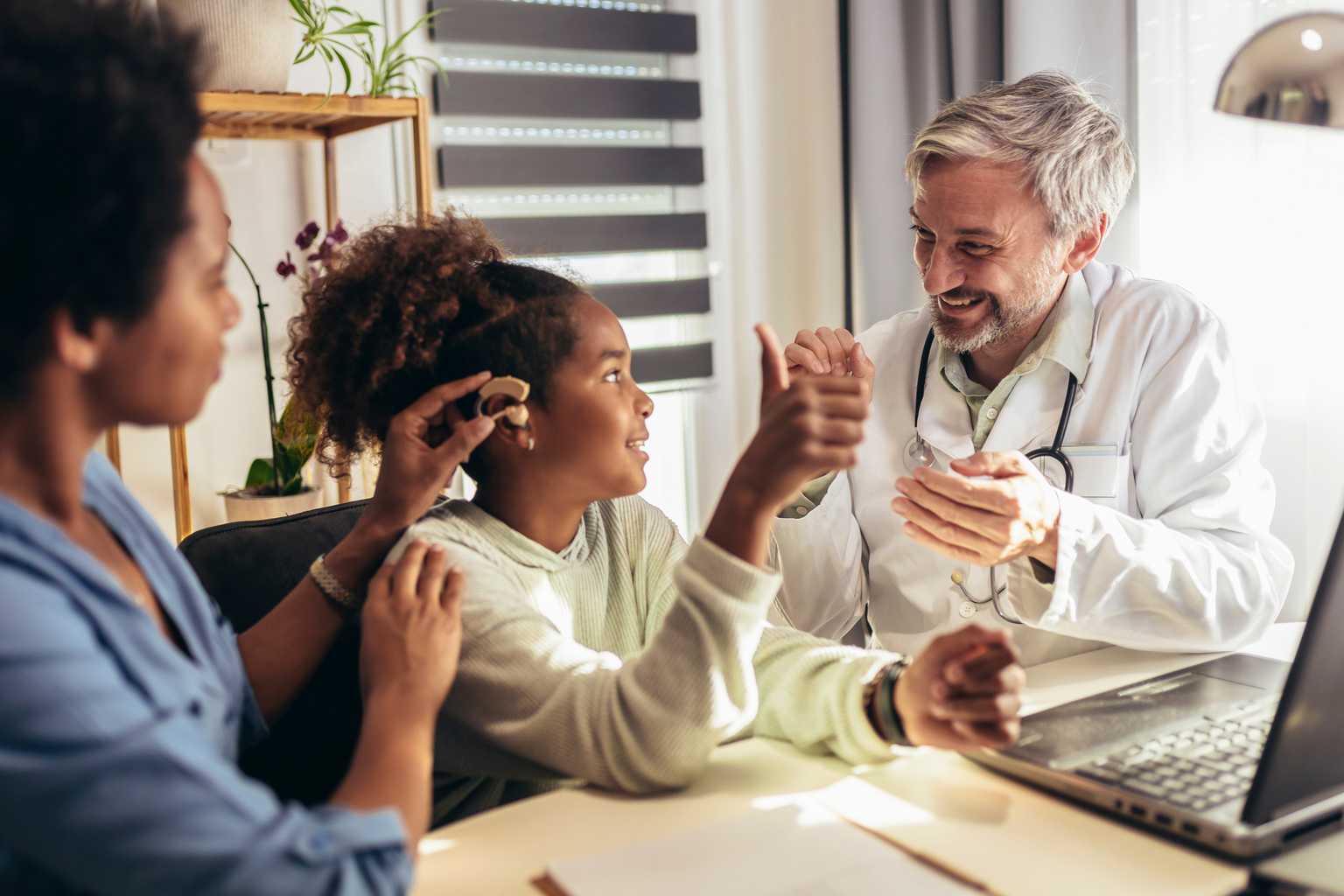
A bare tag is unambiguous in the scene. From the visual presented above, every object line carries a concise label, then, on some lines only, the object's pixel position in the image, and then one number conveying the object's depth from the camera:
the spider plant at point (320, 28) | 2.02
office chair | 0.99
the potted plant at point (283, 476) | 2.09
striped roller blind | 2.63
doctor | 1.29
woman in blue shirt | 0.57
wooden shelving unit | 1.98
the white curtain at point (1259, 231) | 1.98
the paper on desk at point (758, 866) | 0.72
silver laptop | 0.73
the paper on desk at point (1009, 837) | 0.73
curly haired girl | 0.83
